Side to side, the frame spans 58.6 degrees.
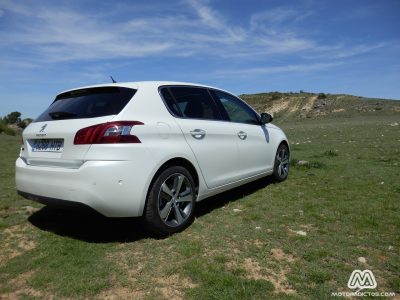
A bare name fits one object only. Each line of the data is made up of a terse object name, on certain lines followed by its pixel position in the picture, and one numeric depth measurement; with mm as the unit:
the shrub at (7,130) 22594
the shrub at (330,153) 9499
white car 3426
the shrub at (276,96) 57094
